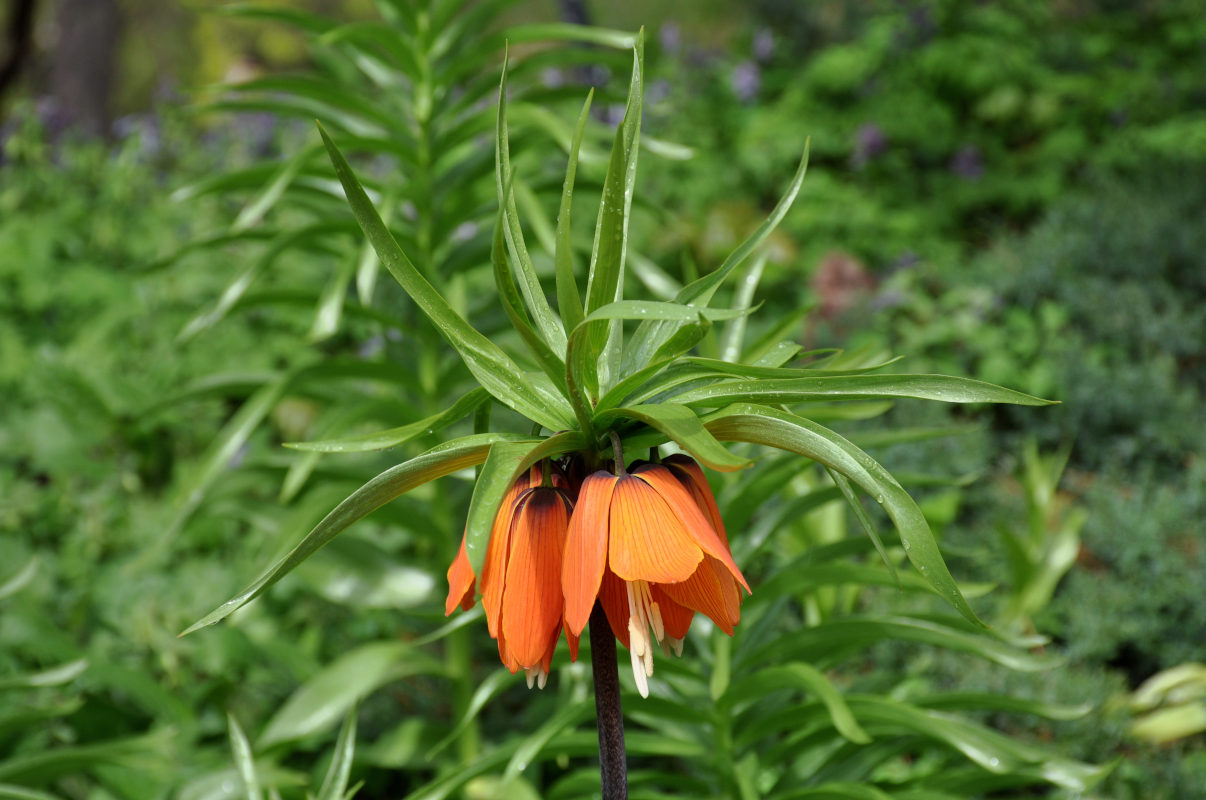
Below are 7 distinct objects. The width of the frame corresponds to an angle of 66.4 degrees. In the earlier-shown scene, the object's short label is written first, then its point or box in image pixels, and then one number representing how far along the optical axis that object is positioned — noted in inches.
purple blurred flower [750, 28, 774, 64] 210.5
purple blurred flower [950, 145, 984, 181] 175.3
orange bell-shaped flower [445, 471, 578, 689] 29.3
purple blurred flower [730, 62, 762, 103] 197.8
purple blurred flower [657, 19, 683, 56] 214.8
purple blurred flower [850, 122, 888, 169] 175.5
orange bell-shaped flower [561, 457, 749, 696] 27.9
